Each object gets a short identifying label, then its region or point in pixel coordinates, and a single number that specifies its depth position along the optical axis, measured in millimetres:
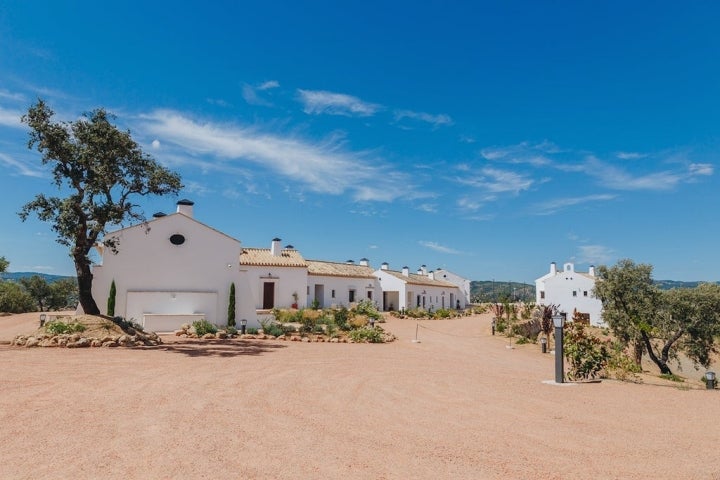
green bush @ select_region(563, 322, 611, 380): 13039
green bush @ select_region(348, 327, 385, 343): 21812
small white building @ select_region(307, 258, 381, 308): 43250
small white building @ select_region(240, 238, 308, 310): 37031
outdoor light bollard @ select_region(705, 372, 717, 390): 12656
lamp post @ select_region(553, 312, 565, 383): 12172
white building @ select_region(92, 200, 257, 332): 22703
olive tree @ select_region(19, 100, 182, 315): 16266
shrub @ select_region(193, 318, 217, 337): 20531
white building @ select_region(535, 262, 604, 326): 45094
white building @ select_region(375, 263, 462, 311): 48812
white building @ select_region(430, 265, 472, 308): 65369
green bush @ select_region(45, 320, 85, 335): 15688
